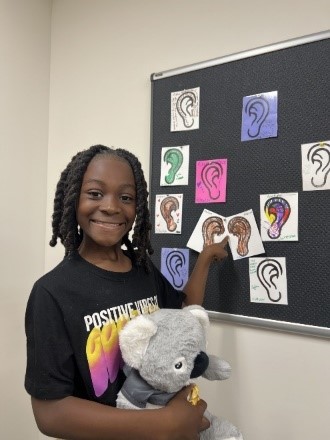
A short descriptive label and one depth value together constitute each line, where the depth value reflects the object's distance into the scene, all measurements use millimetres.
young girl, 786
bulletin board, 1119
